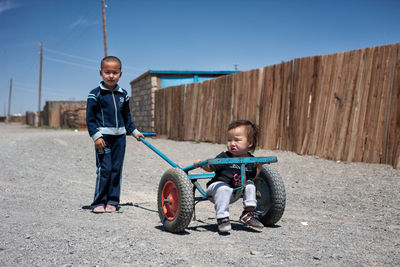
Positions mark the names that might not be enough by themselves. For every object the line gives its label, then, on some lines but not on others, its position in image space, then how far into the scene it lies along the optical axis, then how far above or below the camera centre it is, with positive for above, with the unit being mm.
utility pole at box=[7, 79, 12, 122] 63956 -1046
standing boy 4184 -262
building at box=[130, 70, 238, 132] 16234 +1113
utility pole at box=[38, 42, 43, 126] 40150 +3100
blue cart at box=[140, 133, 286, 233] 3166 -709
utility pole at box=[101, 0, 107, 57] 20625 +4478
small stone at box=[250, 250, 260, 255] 2627 -926
